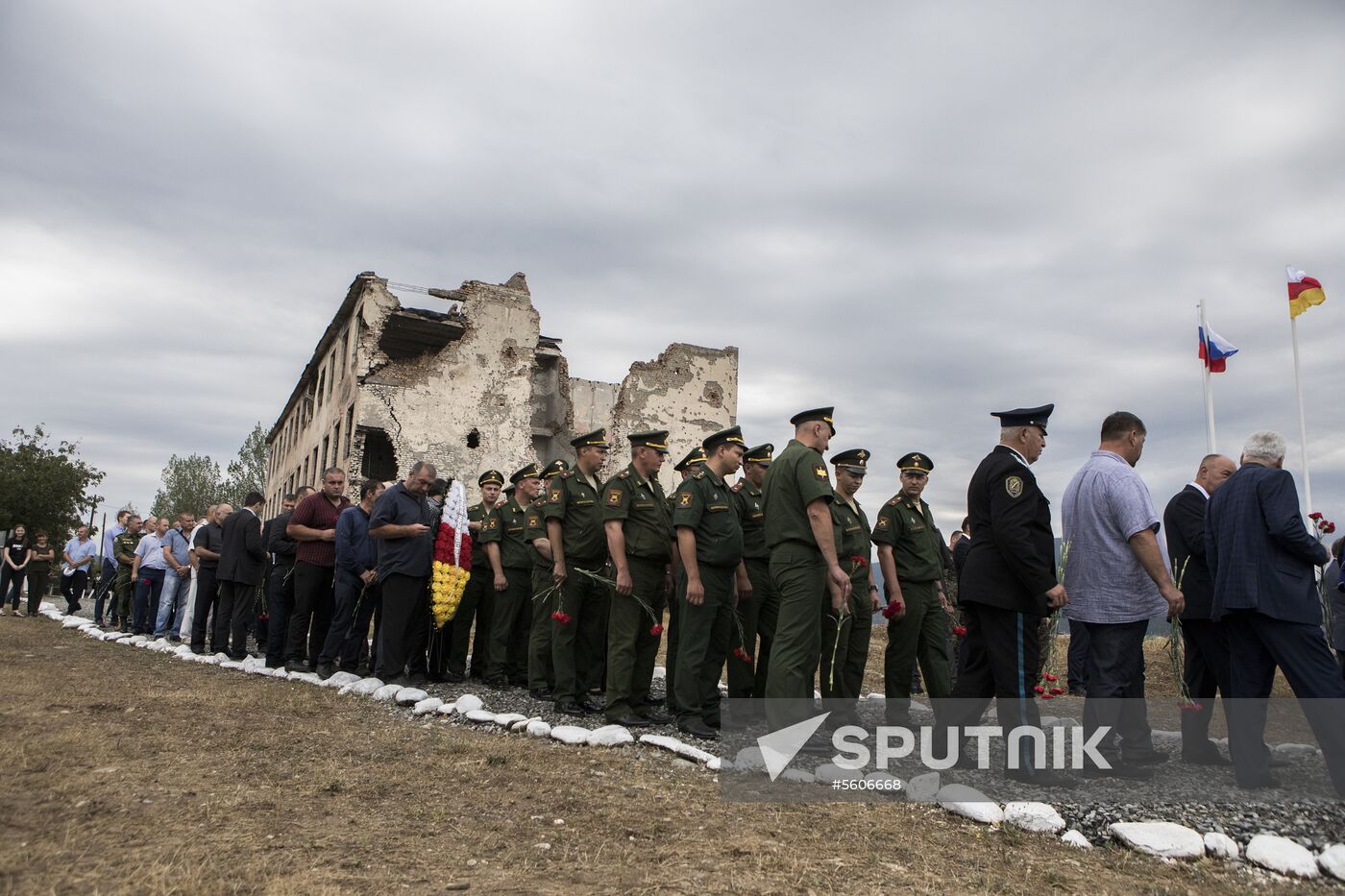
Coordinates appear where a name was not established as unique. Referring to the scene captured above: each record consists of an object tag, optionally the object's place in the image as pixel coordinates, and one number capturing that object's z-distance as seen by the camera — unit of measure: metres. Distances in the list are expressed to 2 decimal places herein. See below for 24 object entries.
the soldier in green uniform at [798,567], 5.16
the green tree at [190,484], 57.09
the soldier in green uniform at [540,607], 7.61
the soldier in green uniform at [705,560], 6.11
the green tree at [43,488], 40.12
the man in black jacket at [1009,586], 4.75
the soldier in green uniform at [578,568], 6.90
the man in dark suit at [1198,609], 5.56
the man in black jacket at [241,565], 9.96
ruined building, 24.73
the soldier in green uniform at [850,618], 6.36
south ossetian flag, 14.61
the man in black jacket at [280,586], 9.29
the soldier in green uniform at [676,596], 6.70
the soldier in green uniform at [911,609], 6.70
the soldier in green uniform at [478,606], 9.00
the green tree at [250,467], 53.75
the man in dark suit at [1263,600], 4.60
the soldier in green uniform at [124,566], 14.70
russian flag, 14.05
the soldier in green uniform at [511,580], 8.50
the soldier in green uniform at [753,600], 7.04
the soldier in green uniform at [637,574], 6.34
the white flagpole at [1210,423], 13.29
